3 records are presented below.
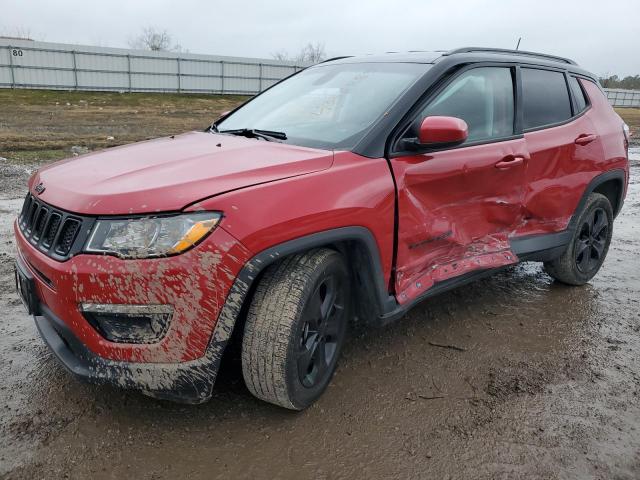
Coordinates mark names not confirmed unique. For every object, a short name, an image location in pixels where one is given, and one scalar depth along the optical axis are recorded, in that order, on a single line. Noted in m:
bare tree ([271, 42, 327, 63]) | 66.45
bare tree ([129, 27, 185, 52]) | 61.55
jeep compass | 2.02
